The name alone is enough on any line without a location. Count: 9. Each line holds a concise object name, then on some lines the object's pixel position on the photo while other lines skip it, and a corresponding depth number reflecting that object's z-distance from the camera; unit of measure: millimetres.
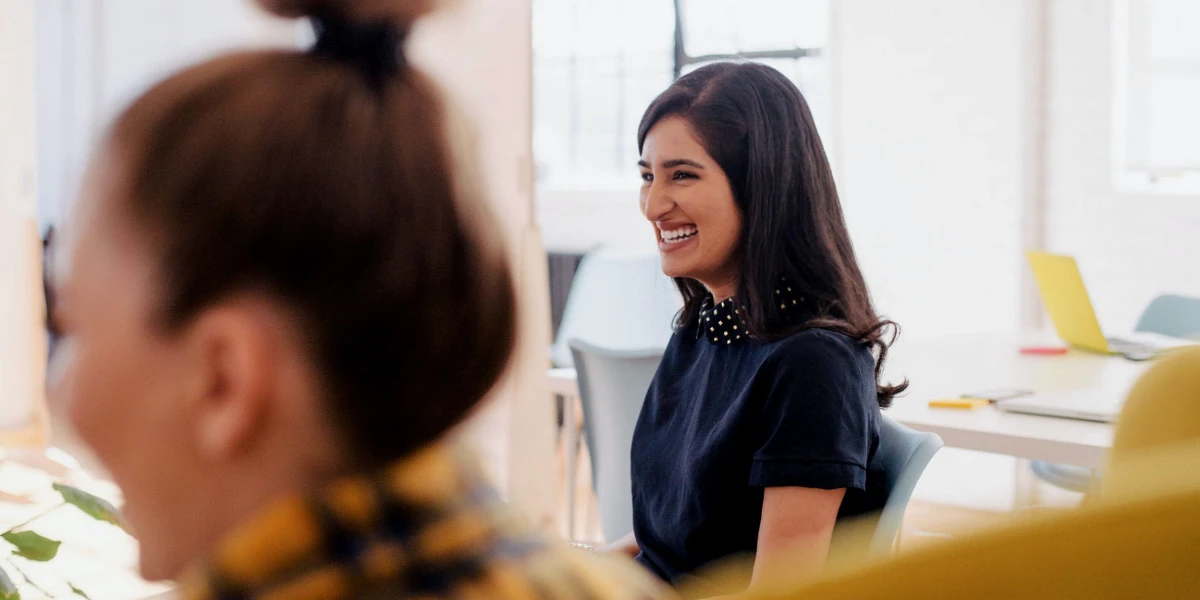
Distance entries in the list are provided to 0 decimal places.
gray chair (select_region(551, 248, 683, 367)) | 4566
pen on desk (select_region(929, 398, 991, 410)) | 2299
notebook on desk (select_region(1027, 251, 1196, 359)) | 2988
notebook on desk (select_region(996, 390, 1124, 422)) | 2156
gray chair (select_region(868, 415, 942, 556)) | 1478
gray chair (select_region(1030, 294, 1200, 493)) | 3031
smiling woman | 1414
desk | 2023
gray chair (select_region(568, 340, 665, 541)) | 2547
